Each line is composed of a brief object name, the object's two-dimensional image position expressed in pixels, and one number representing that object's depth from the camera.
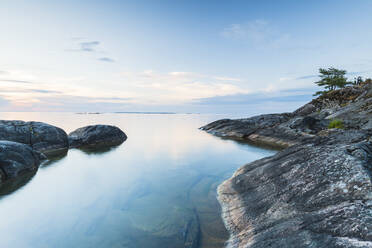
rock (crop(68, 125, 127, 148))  22.33
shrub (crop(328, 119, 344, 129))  19.10
